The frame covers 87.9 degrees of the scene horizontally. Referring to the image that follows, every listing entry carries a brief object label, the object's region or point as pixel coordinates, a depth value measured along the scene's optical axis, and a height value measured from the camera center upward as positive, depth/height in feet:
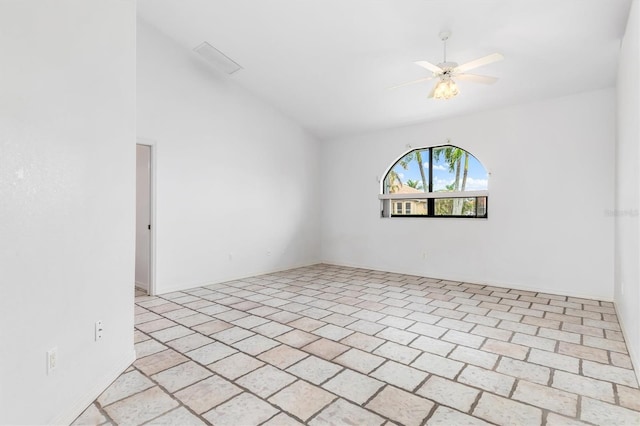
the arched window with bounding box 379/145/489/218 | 18.22 +1.63
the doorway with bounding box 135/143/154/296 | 15.15 -0.37
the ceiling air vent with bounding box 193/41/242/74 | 15.12 +7.32
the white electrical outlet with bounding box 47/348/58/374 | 5.49 -2.47
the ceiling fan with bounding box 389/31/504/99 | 10.48 +4.54
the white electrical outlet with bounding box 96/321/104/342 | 6.90 -2.46
